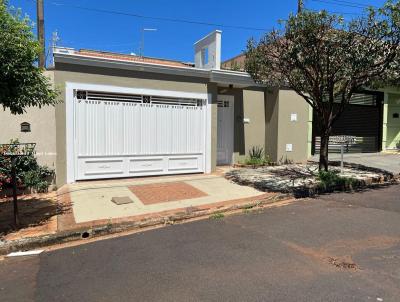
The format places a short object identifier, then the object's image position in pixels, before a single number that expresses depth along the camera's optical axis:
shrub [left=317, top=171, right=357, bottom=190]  8.84
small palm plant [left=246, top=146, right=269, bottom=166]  12.33
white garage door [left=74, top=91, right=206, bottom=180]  9.16
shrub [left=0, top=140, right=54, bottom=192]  7.95
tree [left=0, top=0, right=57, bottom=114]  4.90
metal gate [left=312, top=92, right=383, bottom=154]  15.51
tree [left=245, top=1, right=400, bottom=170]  7.93
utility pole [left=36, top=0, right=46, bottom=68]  15.31
